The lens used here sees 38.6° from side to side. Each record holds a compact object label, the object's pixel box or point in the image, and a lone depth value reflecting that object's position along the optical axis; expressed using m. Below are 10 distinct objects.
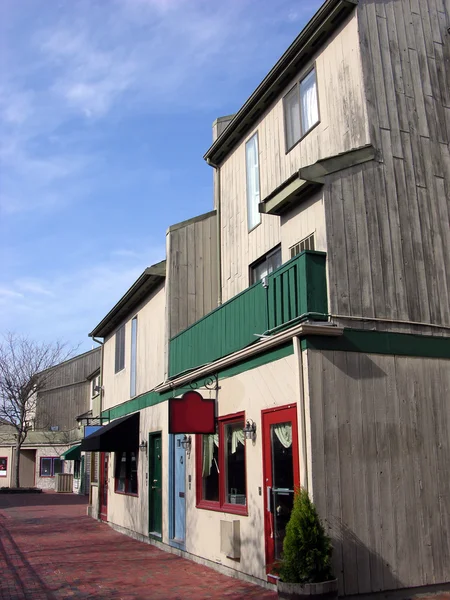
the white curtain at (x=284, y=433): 8.47
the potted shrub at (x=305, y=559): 6.85
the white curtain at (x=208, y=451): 11.31
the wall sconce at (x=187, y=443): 12.24
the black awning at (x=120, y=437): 15.77
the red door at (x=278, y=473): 8.38
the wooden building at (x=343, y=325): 7.98
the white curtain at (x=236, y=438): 10.09
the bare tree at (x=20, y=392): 40.33
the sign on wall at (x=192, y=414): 10.60
